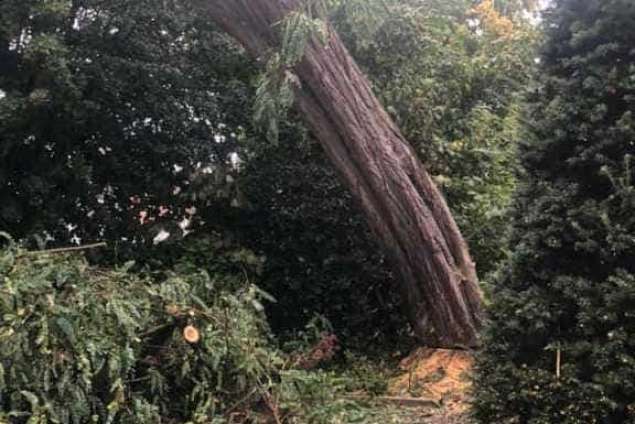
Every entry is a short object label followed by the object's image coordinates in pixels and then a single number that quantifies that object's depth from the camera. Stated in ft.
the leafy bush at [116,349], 10.59
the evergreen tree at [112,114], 22.08
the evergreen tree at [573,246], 9.53
